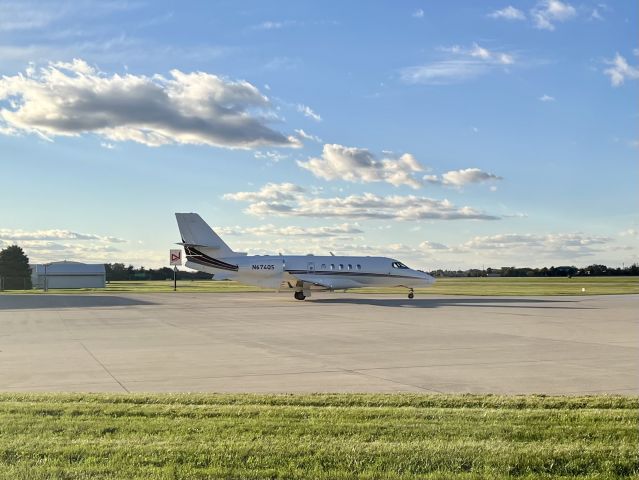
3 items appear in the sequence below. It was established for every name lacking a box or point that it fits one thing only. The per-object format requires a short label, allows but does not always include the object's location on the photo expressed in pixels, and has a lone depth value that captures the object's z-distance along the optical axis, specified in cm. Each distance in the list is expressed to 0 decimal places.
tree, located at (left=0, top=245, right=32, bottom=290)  10643
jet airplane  4650
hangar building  10206
